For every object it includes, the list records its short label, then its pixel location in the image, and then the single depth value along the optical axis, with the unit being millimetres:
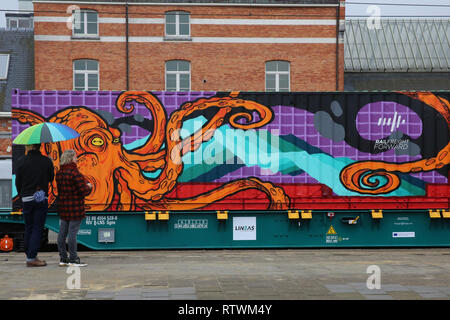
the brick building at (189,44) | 28344
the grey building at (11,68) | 27094
